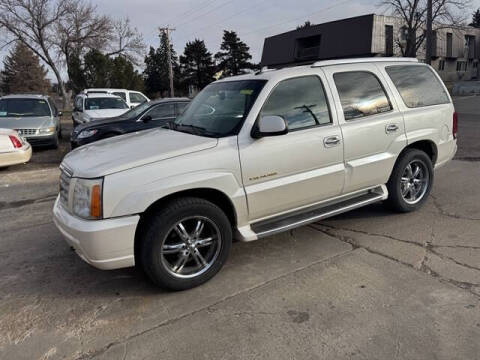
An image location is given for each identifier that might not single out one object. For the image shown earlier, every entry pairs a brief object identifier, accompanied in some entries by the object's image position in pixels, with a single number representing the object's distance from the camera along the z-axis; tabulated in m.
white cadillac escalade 3.10
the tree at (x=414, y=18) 33.72
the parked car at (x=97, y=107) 13.80
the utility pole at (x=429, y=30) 23.14
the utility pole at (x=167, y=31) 45.39
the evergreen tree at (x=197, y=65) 65.69
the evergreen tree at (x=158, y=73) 66.94
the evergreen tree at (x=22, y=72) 69.06
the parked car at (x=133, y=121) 9.23
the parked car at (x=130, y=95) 18.81
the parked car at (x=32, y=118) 11.38
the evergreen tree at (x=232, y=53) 66.19
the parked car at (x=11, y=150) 8.63
